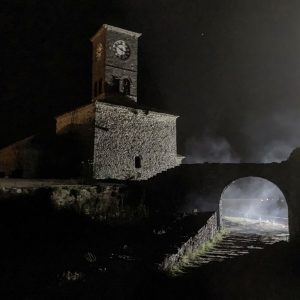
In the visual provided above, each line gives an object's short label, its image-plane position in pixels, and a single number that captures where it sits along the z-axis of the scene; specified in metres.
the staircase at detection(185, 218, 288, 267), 13.87
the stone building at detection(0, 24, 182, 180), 21.58
